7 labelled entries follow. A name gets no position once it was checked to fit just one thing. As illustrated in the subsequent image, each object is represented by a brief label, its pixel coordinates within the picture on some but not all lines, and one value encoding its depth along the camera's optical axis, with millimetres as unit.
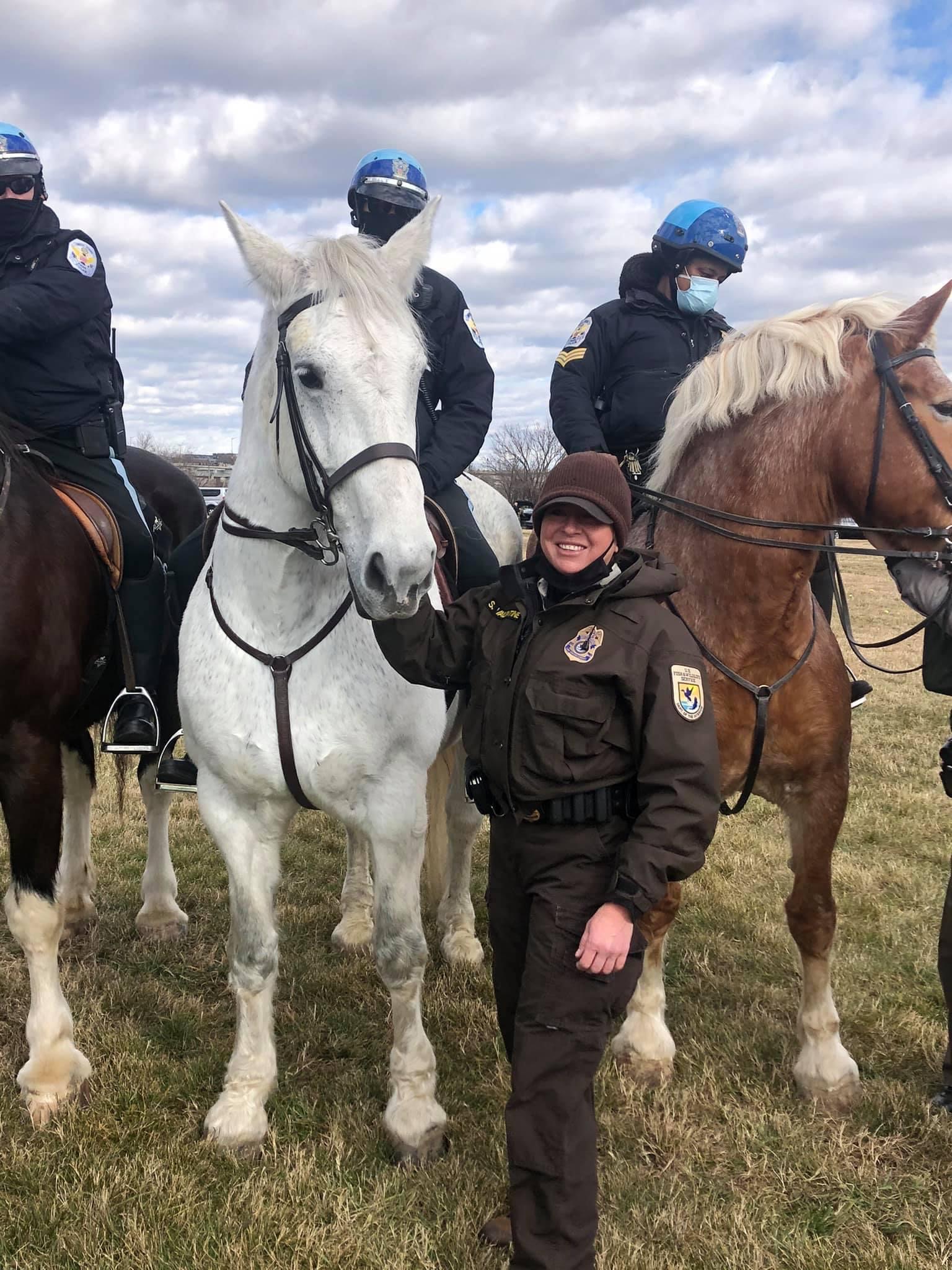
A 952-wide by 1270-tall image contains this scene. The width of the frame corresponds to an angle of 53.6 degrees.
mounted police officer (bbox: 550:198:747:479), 4430
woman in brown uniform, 2416
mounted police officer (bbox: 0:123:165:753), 3994
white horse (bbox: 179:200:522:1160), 2758
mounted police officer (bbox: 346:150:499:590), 4309
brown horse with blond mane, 3188
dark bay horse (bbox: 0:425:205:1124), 3543
